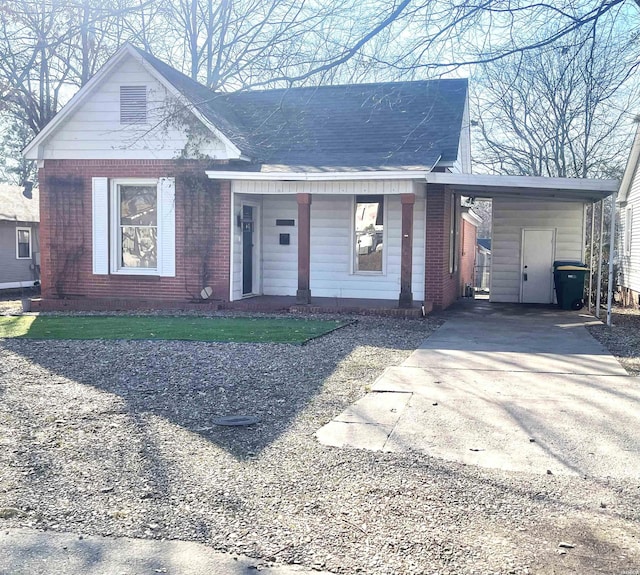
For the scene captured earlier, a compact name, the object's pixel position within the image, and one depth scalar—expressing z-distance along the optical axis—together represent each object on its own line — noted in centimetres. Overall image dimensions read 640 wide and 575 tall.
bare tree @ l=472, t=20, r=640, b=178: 2773
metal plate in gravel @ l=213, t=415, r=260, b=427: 659
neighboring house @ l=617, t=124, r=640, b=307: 2067
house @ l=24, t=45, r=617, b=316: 1545
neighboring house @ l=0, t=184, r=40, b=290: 2788
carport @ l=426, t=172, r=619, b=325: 1928
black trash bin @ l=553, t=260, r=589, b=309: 1770
